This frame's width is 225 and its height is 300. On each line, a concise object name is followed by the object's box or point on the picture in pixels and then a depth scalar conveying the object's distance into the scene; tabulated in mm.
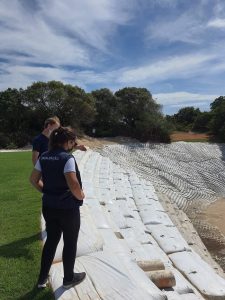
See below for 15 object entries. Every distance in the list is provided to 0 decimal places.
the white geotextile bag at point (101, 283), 2185
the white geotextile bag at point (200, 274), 2925
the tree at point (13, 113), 18856
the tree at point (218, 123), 21726
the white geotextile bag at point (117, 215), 4689
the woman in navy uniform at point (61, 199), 2184
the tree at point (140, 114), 19930
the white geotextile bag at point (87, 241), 2846
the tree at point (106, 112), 21133
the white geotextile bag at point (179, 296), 2528
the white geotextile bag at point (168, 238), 4184
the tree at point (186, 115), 32858
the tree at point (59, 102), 18835
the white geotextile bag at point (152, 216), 5343
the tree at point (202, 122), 27028
